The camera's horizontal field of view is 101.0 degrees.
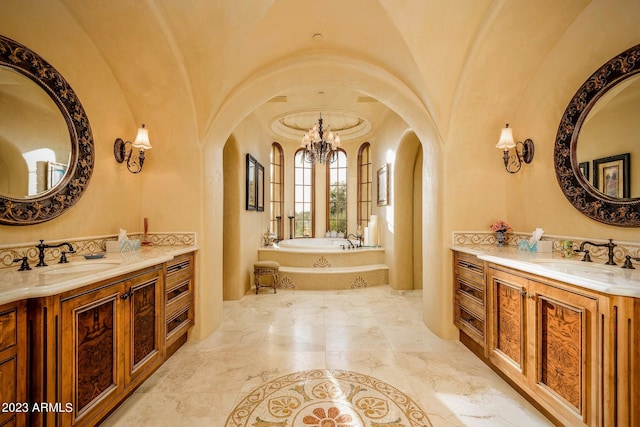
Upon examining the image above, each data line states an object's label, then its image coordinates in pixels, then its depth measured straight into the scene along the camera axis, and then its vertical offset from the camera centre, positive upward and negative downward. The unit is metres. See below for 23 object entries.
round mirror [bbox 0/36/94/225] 1.65 +0.53
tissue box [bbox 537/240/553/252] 2.21 -0.25
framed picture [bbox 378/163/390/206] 4.96 +0.59
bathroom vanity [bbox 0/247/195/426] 1.19 -0.67
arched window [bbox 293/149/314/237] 7.13 +0.43
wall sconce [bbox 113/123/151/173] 2.47 +0.64
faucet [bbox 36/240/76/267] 1.69 -0.26
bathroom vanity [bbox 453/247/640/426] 1.24 -0.69
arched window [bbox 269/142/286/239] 6.77 +0.68
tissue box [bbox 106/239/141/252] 2.29 -0.26
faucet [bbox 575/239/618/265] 1.72 -0.24
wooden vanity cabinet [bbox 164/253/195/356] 2.28 -0.79
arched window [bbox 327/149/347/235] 7.06 +0.57
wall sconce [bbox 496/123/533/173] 2.51 +0.64
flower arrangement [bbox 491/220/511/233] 2.67 -0.11
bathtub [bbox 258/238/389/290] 4.64 -0.96
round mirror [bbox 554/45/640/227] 1.73 +0.52
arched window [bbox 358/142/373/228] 6.70 +0.82
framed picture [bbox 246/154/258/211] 4.44 +0.53
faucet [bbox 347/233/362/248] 5.34 -0.55
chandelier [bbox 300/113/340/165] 4.71 +1.30
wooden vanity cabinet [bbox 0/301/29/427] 1.12 -0.66
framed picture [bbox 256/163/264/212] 5.00 +0.58
